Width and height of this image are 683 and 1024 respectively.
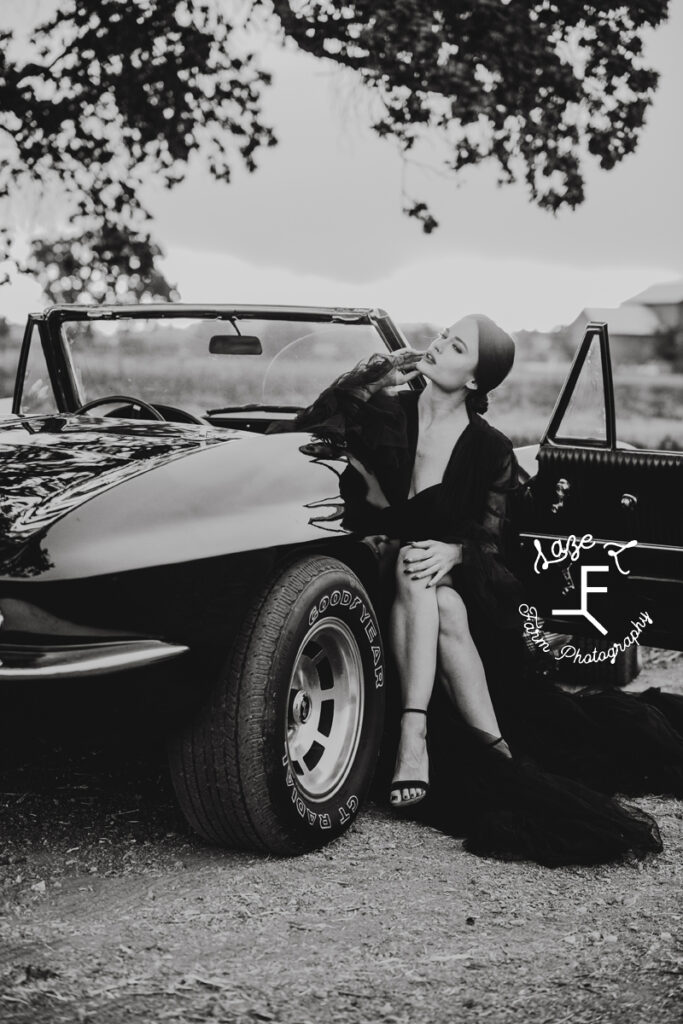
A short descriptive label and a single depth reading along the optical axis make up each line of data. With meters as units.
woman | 3.47
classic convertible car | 2.84
